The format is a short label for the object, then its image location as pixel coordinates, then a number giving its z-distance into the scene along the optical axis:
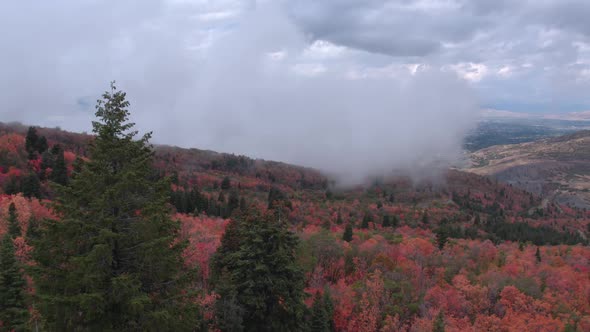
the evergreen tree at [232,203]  119.94
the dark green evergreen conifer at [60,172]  86.44
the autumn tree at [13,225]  52.09
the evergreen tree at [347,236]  89.19
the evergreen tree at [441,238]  88.23
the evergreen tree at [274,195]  146.95
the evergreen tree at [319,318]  42.44
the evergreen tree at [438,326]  38.55
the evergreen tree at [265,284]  29.28
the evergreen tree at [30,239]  14.57
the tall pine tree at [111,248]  14.34
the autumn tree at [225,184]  189.95
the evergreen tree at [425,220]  160.12
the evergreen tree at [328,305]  48.99
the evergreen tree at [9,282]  35.52
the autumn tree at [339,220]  143.30
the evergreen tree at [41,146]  117.04
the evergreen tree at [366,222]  130.23
